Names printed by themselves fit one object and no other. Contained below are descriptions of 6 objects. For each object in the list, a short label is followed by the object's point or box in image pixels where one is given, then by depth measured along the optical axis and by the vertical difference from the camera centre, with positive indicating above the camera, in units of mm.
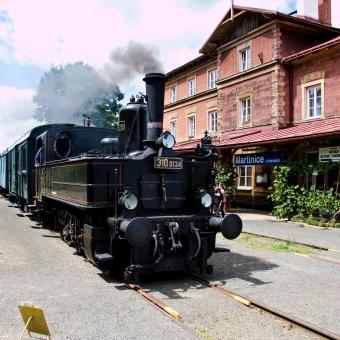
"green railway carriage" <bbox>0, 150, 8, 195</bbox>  23412 +135
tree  18352 +3118
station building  16814 +3699
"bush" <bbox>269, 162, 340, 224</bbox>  14352 -799
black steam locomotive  6457 -403
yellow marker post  3490 -1139
